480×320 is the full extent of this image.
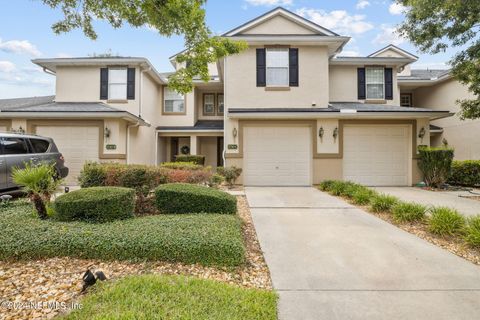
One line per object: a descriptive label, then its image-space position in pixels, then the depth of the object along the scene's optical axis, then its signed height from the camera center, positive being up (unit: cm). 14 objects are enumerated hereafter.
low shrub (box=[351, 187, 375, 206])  705 -95
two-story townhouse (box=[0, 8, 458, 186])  1076 +176
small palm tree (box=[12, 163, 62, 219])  446 -43
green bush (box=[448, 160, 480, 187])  1059 -40
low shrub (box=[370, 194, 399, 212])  626 -102
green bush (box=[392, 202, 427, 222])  544 -109
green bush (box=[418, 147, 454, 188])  988 -1
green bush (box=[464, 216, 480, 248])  404 -116
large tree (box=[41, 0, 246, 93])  480 +308
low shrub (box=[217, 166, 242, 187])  1007 -44
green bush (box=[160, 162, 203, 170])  885 -15
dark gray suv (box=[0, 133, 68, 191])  689 +25
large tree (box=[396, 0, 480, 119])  784 +452
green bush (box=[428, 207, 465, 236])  460 -112
